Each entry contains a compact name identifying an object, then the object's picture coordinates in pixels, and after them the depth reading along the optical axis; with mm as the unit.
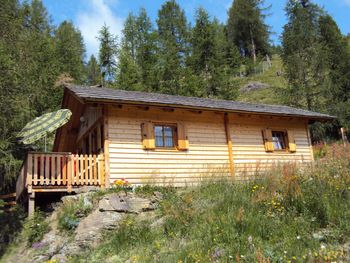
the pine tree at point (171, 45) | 31875
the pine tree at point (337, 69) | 26312
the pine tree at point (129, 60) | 31511
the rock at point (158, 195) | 11310
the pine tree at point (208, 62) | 31844
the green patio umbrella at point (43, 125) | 12654
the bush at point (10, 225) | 12484
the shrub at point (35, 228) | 11181
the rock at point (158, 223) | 9314
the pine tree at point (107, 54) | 36125
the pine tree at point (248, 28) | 58719
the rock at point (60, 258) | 9109
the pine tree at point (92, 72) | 42844
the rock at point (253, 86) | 48250
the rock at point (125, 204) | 10562
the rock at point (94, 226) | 9648
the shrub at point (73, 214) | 10656
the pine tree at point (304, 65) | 26297
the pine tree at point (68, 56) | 34031
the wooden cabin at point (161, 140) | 12625
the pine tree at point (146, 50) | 32562
